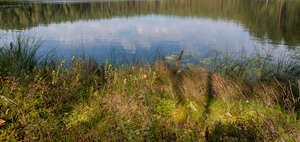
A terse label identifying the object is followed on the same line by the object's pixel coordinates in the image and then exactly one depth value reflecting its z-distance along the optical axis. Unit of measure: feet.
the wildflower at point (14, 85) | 14.70
